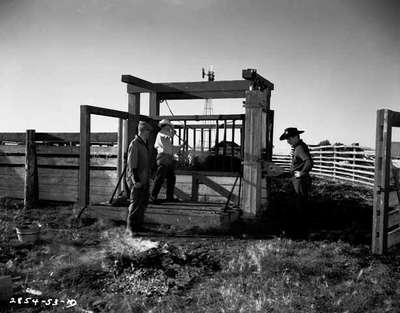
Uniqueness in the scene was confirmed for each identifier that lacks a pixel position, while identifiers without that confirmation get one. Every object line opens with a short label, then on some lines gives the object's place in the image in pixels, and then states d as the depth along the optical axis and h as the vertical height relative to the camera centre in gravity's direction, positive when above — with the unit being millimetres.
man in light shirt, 8672 -227
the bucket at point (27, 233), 6586 -1548
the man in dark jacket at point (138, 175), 7148 -562
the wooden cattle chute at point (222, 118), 7977 +682
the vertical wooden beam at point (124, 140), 9759 +127
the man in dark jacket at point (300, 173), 7547 -471
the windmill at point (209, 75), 12261 +2309
